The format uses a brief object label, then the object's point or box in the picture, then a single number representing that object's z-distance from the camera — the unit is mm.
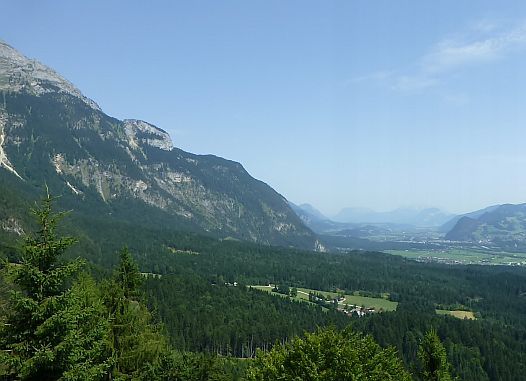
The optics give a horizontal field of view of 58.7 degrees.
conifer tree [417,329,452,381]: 37625
